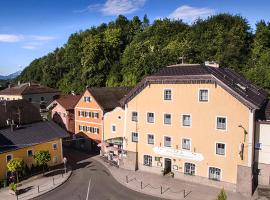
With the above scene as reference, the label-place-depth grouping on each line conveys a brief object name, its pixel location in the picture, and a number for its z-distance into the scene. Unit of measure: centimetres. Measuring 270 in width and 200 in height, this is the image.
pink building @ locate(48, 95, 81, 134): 4298
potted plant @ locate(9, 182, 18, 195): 2426
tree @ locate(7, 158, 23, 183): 2593
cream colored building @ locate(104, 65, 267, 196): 2398
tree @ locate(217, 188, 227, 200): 1620
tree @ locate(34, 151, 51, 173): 2854
